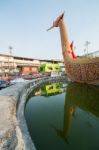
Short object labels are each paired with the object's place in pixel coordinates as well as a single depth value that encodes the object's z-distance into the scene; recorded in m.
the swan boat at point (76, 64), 10.18
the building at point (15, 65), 22.74
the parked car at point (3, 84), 10.05
